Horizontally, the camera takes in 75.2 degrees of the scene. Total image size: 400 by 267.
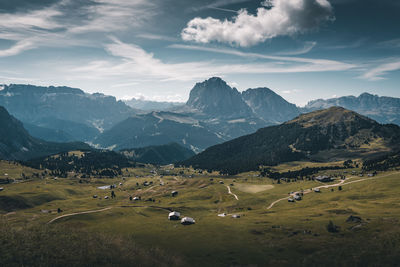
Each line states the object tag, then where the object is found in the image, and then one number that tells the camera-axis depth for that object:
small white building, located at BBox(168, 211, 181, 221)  144.25
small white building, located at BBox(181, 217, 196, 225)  131.25
